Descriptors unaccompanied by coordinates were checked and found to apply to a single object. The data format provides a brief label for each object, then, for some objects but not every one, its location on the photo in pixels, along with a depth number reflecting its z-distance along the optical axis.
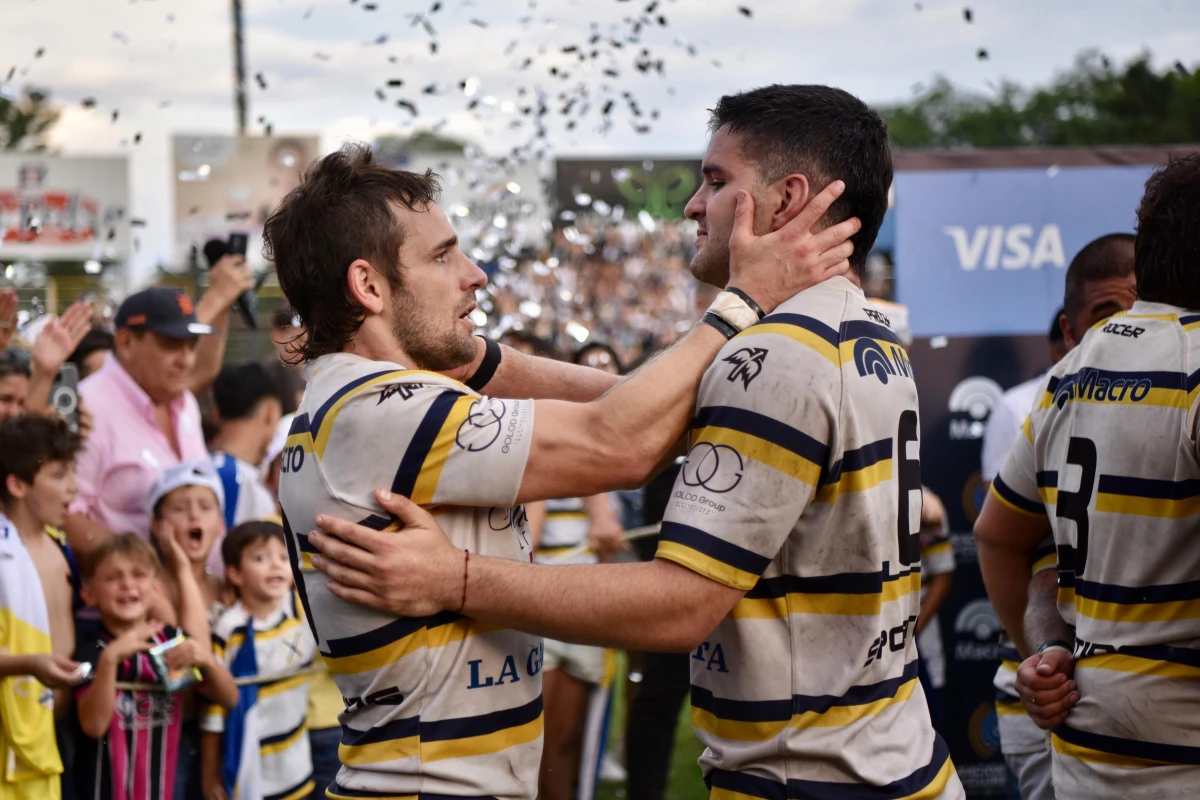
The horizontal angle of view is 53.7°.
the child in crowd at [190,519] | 5.04
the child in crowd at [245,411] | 5.95
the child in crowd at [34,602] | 4.29
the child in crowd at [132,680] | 4.61
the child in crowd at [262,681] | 4.88
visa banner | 6.54
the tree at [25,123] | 29.77
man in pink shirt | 5.16
